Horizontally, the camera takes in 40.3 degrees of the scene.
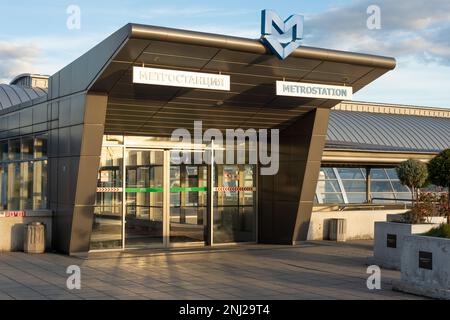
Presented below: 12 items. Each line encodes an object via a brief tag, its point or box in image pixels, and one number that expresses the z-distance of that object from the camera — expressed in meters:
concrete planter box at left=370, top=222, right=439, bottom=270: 13.77
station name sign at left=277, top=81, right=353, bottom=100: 14.40
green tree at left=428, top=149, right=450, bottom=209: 13.58
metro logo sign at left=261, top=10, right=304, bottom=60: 13.22
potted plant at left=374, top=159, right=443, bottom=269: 13.81
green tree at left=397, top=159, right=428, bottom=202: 14.47
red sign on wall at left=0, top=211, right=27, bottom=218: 15.40
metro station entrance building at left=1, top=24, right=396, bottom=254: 13.19
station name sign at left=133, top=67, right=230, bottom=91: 12.38
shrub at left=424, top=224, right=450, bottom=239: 10.99
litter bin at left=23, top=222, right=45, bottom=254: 15.19
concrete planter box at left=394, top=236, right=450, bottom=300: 10.34
